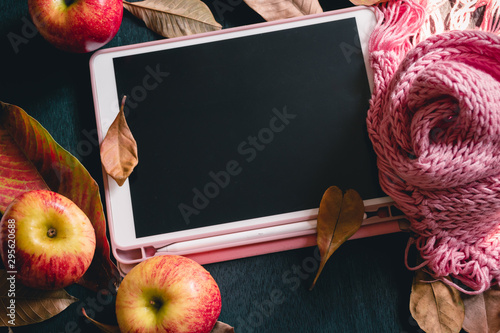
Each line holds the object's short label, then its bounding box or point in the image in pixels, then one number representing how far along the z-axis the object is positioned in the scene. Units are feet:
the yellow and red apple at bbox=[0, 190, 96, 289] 1.41
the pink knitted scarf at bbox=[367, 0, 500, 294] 1.33
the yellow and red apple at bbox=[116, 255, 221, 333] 1.42
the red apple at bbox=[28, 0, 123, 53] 1.55
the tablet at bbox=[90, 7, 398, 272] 1.60
